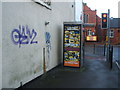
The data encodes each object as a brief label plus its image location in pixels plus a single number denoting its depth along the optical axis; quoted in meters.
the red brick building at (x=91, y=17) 27.26
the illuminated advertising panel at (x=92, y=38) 24.39
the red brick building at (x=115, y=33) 24.50
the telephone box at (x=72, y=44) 5.98
